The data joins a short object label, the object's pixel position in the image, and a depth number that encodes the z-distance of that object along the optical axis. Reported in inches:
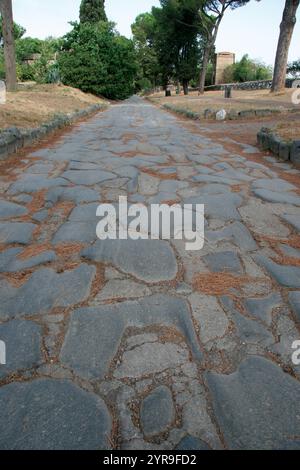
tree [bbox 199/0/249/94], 983.0
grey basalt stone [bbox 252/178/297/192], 139.8
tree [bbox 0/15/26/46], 1933.6
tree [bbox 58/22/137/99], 779.4
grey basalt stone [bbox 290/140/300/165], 177.3
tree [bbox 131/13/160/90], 1520.1
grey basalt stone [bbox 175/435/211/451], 42.6
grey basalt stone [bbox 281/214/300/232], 105.3
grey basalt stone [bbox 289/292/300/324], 66.0
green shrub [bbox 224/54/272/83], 1632.6
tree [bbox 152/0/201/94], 1059.1
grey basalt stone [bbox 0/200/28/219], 111.8
